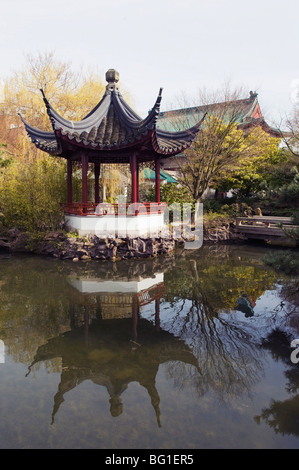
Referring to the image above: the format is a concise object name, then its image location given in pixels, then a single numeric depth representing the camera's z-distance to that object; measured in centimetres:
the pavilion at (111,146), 1048
